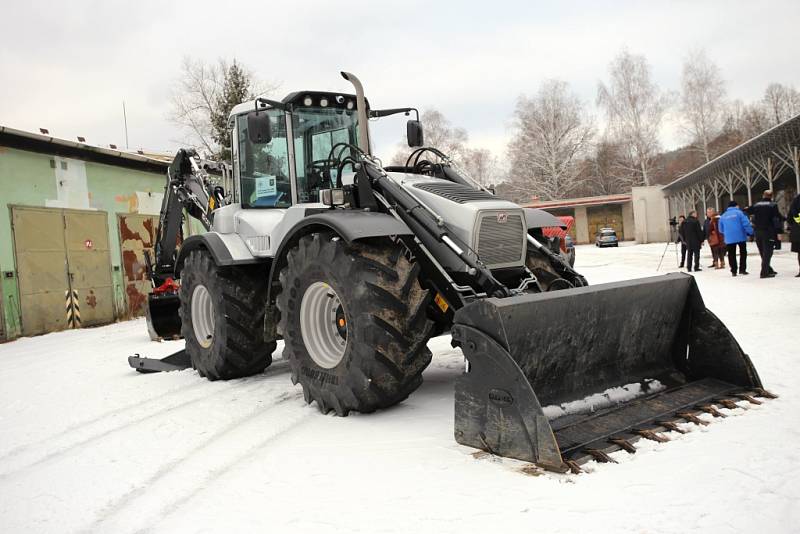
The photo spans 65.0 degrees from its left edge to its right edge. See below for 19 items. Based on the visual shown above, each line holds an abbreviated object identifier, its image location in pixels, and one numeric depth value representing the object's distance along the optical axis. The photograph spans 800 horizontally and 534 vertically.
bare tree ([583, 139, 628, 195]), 52.06
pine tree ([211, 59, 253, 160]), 30.86
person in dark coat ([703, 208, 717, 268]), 16.69
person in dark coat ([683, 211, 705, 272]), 16.36
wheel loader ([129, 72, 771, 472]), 3.81
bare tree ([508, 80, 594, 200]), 51.84
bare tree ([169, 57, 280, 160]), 31.25
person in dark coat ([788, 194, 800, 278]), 12.04
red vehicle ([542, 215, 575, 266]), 13.07
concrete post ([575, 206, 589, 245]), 48.72
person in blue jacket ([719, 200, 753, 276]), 14.00
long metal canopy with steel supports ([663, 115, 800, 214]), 21.90
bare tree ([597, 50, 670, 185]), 47.94
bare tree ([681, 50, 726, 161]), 45.03
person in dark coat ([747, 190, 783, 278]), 12.87
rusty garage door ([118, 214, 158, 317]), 15.77
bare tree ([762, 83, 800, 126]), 62.91
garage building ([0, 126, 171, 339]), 12.56
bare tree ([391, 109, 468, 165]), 52.03
